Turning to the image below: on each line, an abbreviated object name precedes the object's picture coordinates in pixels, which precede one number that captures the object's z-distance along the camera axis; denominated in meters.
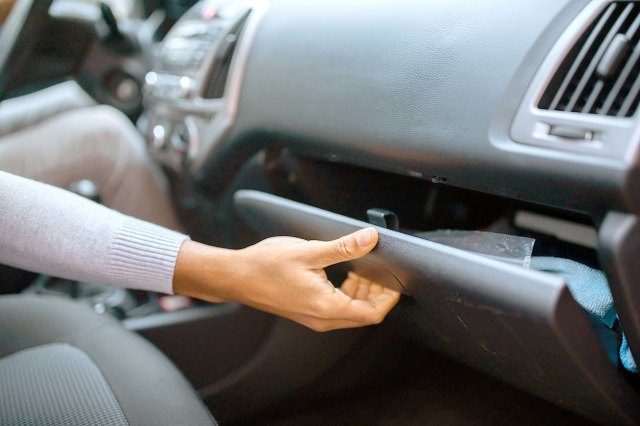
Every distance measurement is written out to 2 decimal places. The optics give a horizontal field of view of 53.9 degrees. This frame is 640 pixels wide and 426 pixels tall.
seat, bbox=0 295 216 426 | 0.59
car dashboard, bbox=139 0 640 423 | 0.49
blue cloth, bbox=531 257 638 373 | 0.57
